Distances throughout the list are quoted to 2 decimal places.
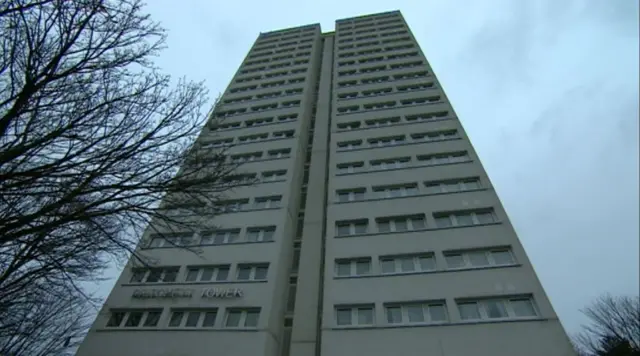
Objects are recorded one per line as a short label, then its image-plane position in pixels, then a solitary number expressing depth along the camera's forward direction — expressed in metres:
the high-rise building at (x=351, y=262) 15.59
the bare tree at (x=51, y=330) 14.82
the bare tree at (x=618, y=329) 21.44
